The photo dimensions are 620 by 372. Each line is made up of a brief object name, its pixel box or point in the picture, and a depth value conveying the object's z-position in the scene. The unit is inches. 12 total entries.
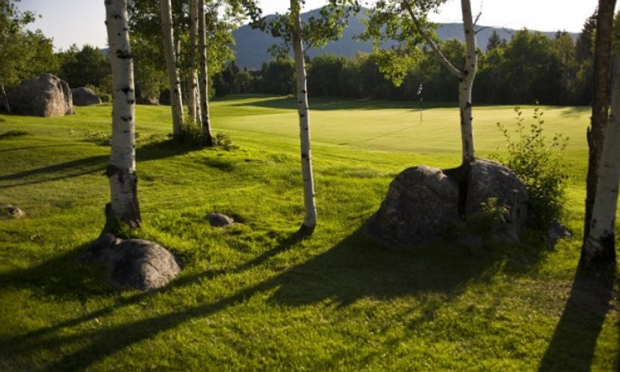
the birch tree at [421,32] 576.7
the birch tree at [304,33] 459.8
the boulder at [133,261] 375.9
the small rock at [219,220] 509.7
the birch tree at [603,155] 395.9
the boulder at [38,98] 1641.2
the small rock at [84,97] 2534.4
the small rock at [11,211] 503.2
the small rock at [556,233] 499.2
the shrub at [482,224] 474.6
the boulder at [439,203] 487.8
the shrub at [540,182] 531.2
